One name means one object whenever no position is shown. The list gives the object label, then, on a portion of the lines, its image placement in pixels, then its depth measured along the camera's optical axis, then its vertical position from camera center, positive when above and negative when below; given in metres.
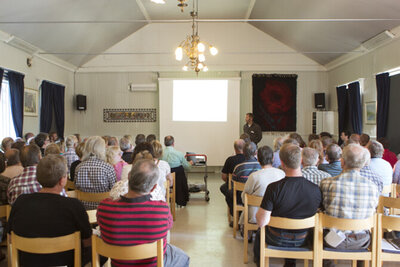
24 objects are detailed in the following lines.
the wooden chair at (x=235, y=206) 3.48 -0.95
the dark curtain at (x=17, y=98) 6.35 +0.57
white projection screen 9.09 +0.36
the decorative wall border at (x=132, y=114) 9.50 +0.36
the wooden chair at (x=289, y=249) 2.18 -0.92
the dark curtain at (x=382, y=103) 6.11 +0.49
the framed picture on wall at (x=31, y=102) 6.95 +0.55
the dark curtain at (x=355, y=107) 7.21 +0.49
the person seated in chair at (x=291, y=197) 2.26 -0.51
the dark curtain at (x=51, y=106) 7.60 +0.51
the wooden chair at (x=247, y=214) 2.81 -0.86
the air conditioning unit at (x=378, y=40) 5.85 +1.75
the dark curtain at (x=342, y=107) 7.97 +0.52
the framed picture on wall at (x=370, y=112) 6.70 +0.33
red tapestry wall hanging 9.26 +0.79
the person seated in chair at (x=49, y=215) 1.89 -0.55
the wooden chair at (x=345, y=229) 2.15 -0.76
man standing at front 7.89 -0.09
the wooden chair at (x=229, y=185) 4.20 -0.79
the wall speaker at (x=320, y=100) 9.02 +0.78
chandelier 5.15 +1.28
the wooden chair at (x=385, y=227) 2.18 -0.74
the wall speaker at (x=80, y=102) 9.14 +0.70
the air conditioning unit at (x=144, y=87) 9.34 +1.17
